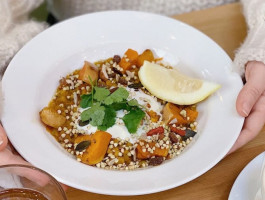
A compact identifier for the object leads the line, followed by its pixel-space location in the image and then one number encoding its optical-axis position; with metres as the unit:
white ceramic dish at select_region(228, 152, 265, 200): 0.79
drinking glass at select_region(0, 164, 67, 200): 0.68
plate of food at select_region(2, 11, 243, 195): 0.82
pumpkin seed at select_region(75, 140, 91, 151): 0.89
